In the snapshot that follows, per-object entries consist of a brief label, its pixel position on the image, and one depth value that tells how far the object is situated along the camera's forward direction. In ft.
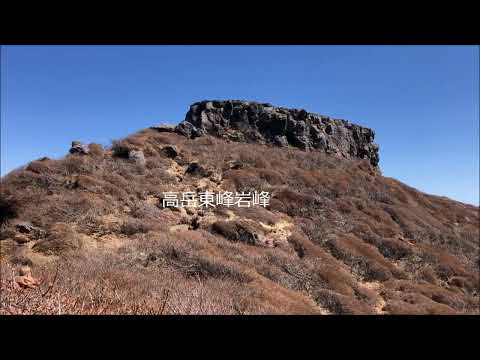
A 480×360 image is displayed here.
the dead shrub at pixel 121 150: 73.56
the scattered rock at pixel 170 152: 84.02
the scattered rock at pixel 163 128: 115.24
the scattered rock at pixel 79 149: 70.69
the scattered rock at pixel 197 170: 74.61
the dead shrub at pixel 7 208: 43.14
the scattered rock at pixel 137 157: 70.39
